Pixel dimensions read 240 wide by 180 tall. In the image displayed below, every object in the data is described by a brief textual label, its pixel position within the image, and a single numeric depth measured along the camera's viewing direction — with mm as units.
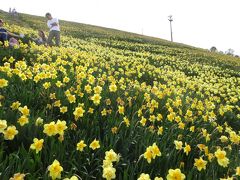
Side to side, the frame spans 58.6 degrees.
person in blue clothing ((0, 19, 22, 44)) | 7179
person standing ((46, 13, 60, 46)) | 10115
